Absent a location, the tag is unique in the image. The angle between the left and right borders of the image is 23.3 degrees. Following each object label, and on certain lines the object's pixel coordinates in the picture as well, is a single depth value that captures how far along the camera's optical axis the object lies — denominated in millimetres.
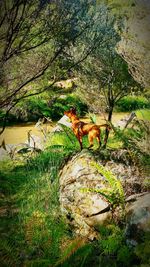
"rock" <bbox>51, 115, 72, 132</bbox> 13108
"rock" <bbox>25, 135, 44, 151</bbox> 11073
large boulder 5496
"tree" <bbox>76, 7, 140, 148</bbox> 10766
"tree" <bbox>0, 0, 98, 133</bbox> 5875
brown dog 7824
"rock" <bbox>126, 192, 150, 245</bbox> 4659
